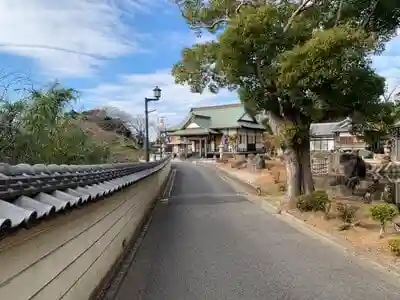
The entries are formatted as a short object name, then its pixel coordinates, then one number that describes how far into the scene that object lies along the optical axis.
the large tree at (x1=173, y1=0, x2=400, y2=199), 13.63
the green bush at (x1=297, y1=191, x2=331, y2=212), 15.37
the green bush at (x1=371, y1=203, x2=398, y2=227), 11.18
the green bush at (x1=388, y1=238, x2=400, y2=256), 9.26
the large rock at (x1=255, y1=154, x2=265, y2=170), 40.53
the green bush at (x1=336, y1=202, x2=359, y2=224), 13.50
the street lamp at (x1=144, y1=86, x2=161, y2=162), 23.80
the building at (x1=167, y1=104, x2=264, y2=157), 72.94
